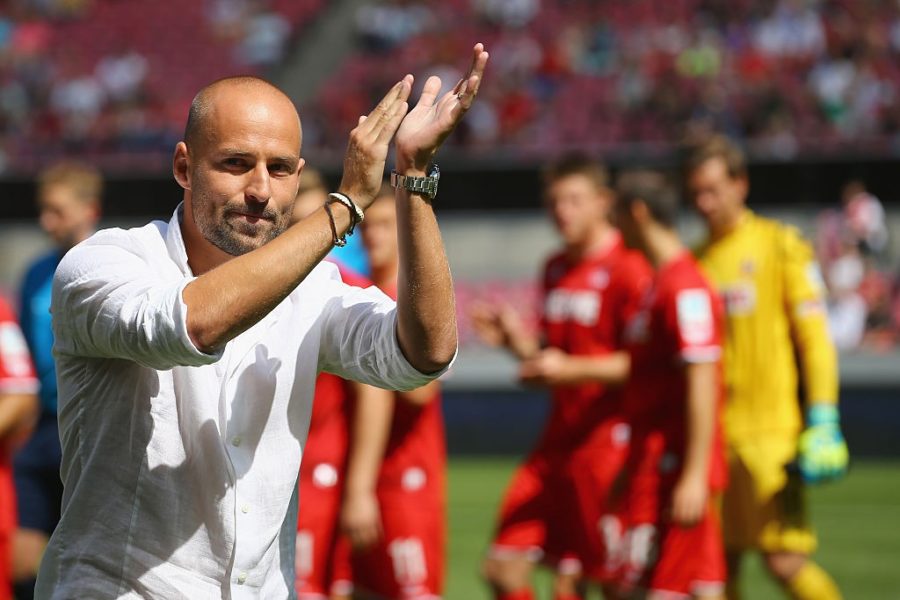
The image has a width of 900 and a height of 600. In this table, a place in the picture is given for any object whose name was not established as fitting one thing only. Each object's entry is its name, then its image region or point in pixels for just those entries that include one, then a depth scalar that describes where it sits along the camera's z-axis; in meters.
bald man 5.74
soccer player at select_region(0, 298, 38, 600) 10.91
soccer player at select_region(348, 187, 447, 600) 11.87
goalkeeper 13.48
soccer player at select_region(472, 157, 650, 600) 13.10
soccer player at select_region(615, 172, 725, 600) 11.60
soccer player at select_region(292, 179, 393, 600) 11.22
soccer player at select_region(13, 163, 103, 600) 12.99
